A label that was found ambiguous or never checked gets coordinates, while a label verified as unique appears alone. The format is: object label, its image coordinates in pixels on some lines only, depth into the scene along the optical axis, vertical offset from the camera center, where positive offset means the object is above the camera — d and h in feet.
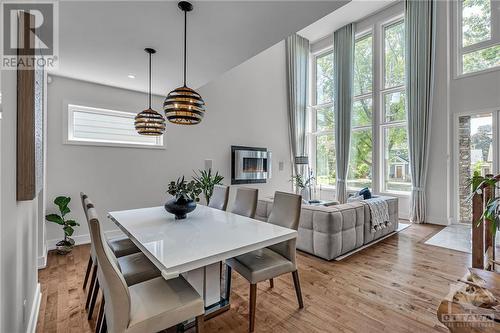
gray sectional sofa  10.61 -2.99
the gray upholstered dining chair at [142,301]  4.15 -2.73
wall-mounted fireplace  19.30 +0.10
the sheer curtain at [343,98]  22.75 +6.67
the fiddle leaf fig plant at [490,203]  6.35 -0.97
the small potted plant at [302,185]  21.83 -1.89
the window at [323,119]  25.40 +5.17
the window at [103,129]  13.07 +2.18
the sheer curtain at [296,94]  24.13 +7.50
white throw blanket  12.64 -2.59
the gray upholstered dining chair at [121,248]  7.78 -2.74
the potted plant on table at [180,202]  7.98 -1.21
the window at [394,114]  19.92 +4.50
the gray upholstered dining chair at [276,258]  6.38 -2.76
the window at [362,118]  22.04 +4.54
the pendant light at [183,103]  6.86 +1.85
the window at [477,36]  15.96 +9.07
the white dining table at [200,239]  4.88 -1.83
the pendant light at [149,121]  9.56 +1.81
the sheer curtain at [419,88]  17.98 +6.05
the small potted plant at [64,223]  11.53 -2.79
